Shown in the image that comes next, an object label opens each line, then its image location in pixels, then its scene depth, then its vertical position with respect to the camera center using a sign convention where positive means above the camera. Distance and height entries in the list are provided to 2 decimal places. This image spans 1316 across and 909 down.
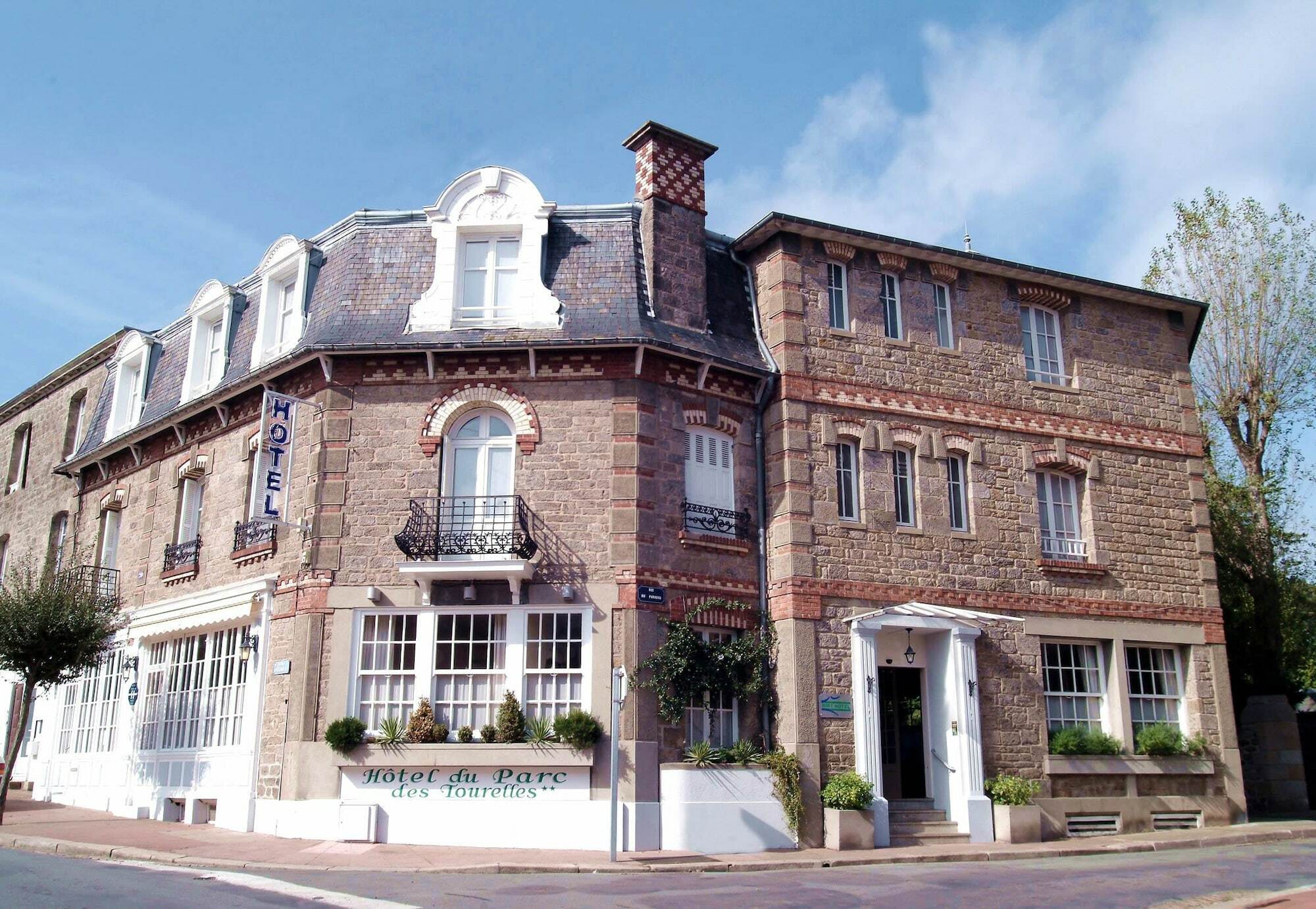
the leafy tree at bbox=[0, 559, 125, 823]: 18.92 +1.77
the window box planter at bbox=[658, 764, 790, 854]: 15.90 -0.95
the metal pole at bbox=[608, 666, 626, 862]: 14.44 +0.48
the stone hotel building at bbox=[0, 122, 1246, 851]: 16.61 +3.39
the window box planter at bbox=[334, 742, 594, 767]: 15.91 -0.20
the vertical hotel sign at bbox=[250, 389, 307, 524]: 16.99 +4.36
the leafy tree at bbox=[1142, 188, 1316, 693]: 25.17 +8.69
